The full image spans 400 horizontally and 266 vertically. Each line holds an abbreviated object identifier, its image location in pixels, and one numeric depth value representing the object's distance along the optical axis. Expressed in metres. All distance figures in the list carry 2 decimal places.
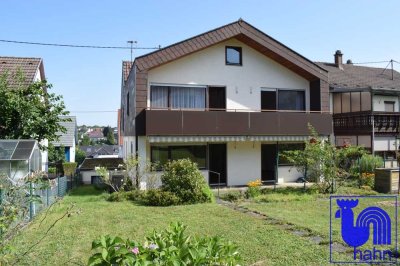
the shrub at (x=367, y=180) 22.11
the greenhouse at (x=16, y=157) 14.61
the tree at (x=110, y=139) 129.49
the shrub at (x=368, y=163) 24.55
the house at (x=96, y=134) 163.04
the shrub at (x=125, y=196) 18.44
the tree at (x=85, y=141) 122.38
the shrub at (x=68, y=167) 41.09
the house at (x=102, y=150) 74.61
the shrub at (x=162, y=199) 16.92
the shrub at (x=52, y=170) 37.47
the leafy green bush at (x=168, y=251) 5.06
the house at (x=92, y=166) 26.73
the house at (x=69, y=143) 51.97
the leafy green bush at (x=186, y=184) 17.42
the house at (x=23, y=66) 24.23
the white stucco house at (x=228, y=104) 21.67
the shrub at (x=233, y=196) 18.62
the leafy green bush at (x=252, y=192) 19.08
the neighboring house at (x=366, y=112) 30.03
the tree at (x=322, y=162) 20.16
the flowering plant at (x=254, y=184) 20.24
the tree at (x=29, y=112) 19.16
